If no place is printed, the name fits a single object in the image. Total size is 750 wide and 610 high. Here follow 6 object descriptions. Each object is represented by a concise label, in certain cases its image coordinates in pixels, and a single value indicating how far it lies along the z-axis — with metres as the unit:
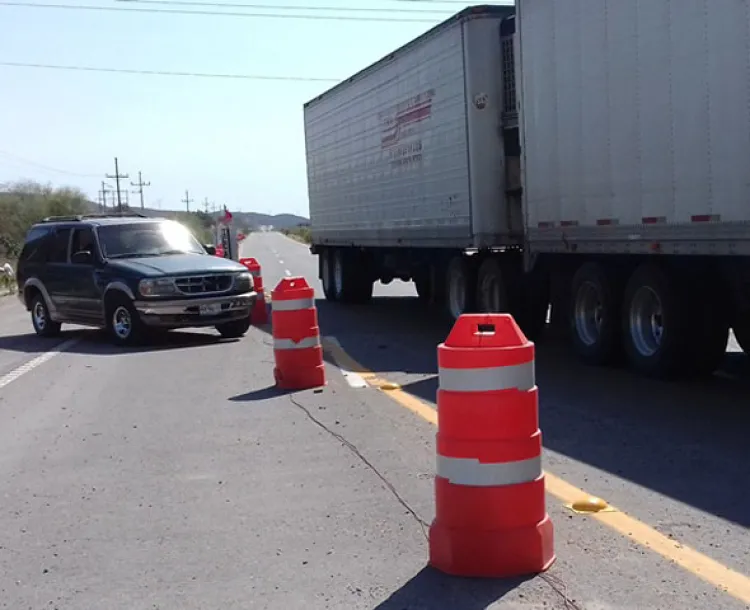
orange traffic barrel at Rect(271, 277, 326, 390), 10.65
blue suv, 15.05
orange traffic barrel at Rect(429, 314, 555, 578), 4.75
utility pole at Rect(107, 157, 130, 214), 118.19
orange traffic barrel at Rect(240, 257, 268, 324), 18.80
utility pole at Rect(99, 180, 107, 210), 130.57
